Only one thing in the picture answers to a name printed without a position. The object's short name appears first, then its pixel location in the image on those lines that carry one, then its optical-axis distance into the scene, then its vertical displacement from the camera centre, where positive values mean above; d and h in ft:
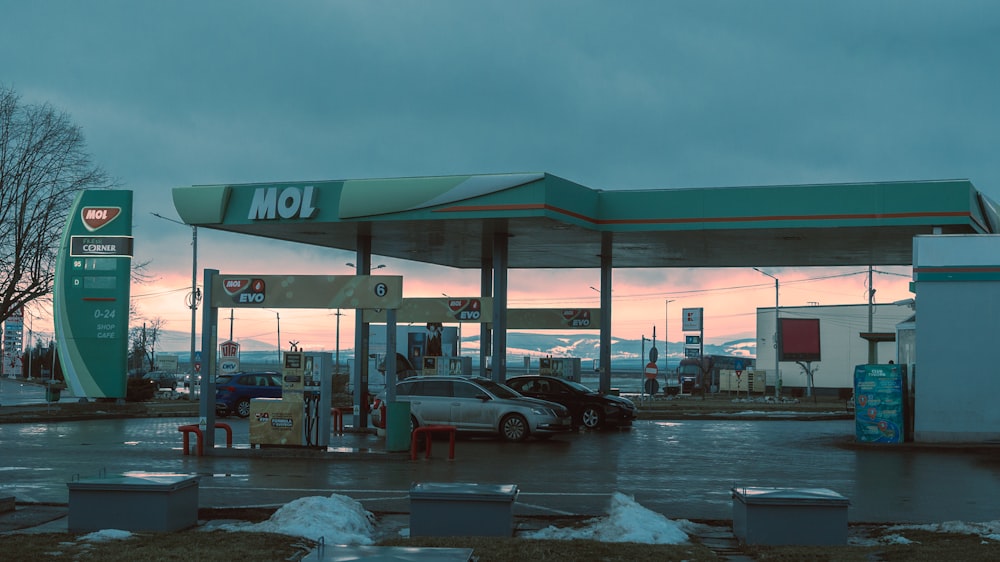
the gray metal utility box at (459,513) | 33.40 -5.05
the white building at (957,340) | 77.66 +1.27
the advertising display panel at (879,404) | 79.15 -3.48
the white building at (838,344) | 245.86 +2.76
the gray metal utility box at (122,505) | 33.78 -5.03
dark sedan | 97.60 -4.44
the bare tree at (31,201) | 150.20 +19.44
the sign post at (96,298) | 126.00 +5.31
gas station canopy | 84.94 +11.43
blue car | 117.50 -4.90
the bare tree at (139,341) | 384.43 +1.22
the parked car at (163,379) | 245.24 -7.89
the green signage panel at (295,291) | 69.41 +3.63
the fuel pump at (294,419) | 68.44 -4.54
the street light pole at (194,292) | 196.65 +9.84
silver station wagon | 81.05 -4.48
